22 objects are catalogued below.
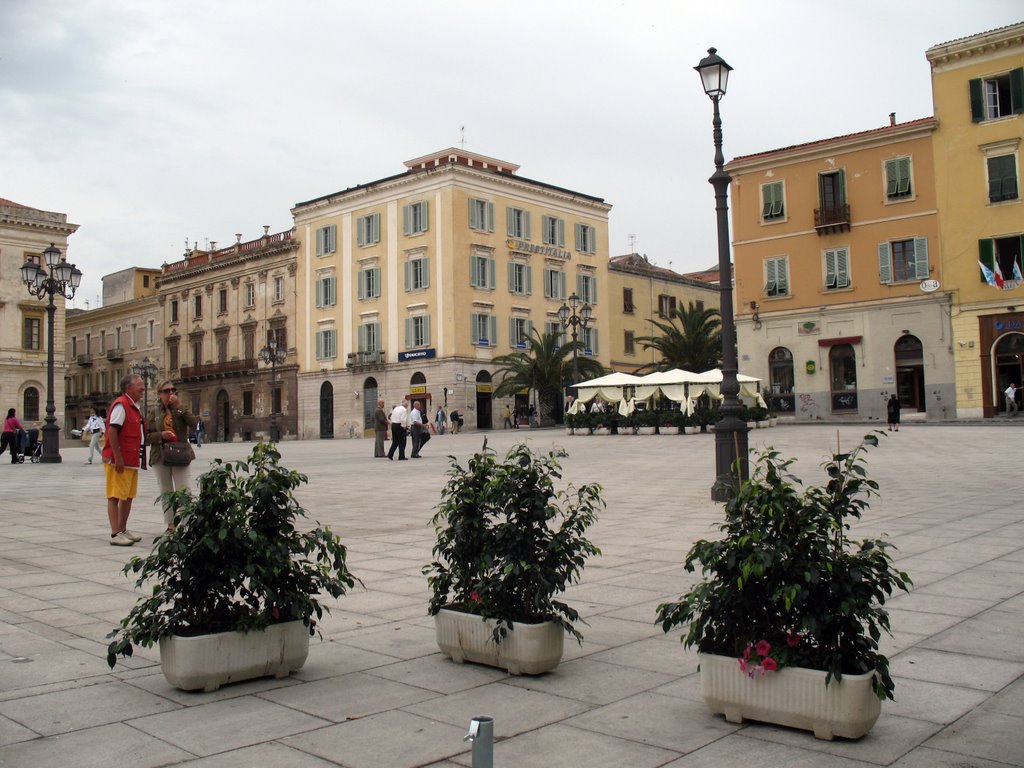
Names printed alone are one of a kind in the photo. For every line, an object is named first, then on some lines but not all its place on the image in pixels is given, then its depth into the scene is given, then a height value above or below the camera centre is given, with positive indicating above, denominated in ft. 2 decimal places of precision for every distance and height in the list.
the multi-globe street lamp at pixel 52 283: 88.38 +14.82
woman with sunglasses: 31.65 +0.15
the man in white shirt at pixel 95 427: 84.87 +1.03
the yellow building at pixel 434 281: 165.89 +27.55
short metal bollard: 8.29 -2.78
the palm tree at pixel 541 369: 157.79 +9.42
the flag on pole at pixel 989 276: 119.55 +17.13
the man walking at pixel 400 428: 80.48 +0.07
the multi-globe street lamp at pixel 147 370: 189.21 +14.45
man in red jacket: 30.27 -0.61
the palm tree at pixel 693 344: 162.09 +13.21
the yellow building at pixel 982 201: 119.14 +27.31
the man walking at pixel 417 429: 83.92 -0.06
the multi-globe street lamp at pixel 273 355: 139.67 +13.31
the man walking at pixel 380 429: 84.53 +0.03
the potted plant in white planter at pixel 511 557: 15.38 -2.19
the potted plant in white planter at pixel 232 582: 14.52 -2.37
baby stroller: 94.84 -0.74
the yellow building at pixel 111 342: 239.50 +25.65
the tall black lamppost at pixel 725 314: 40.52 +4.72
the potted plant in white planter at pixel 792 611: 12.27 -2.60
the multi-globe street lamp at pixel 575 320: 131.64 +14.72
